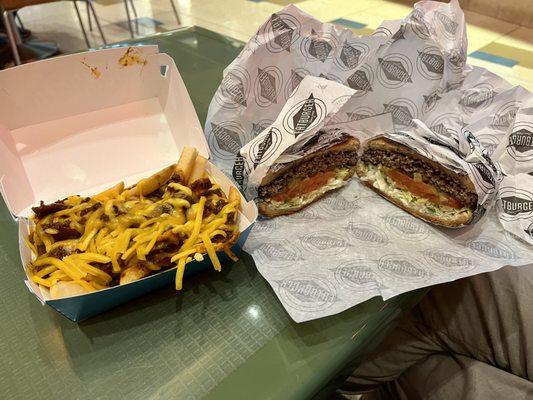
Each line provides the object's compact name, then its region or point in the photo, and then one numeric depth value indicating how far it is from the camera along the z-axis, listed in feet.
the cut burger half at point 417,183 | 1.40
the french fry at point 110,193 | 1.22
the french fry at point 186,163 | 1.28
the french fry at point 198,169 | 1.35
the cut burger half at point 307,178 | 1.42
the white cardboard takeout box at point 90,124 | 1.38
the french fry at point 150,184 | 1.24
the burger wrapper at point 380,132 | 1.18
